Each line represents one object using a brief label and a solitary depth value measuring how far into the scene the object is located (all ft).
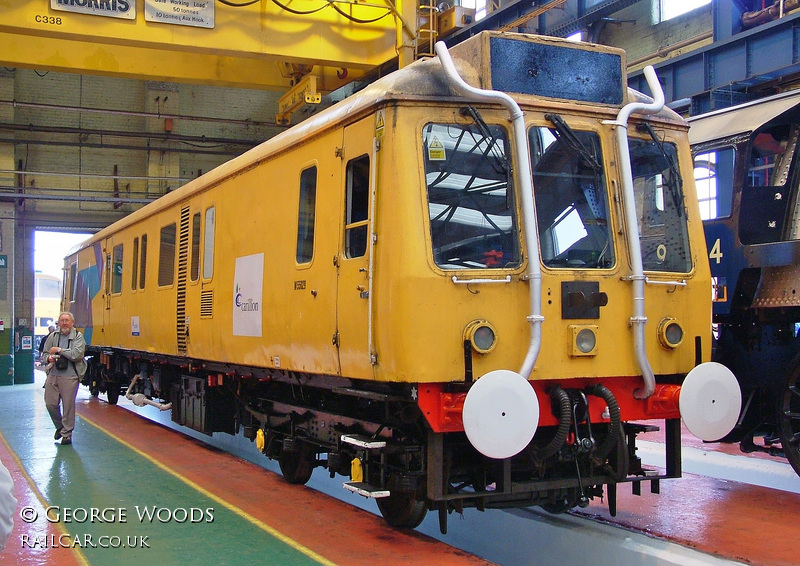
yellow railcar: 18.60
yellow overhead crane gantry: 39.63
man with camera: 35.06
